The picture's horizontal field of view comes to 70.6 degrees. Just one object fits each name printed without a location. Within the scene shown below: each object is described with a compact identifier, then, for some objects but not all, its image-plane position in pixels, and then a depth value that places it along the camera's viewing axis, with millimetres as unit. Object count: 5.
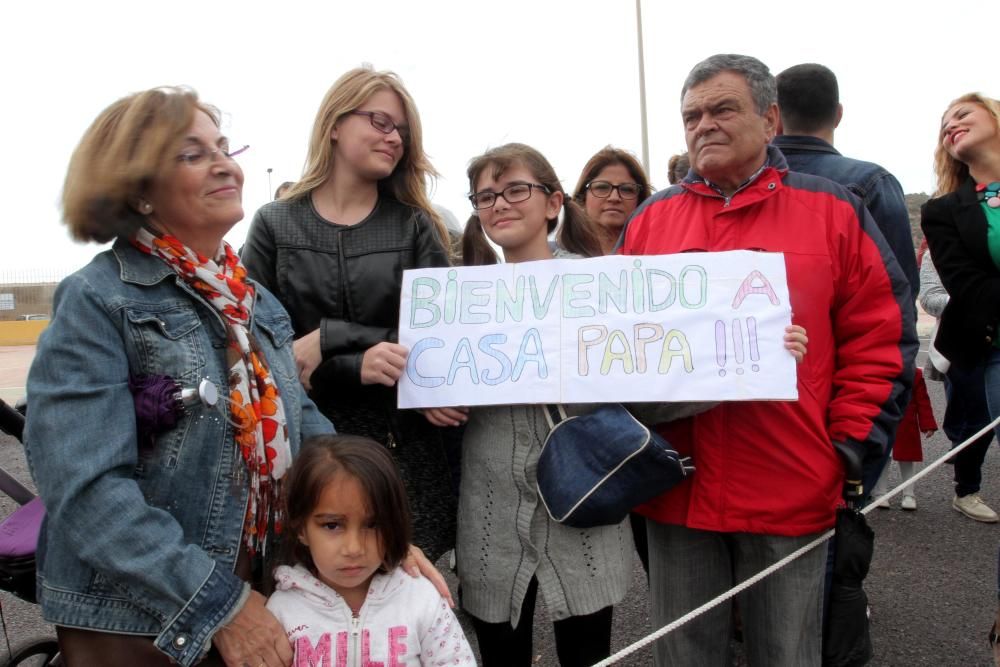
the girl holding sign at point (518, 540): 1941
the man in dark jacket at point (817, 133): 2633
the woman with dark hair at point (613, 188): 3619
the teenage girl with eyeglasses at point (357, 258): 2137
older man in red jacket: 1891
